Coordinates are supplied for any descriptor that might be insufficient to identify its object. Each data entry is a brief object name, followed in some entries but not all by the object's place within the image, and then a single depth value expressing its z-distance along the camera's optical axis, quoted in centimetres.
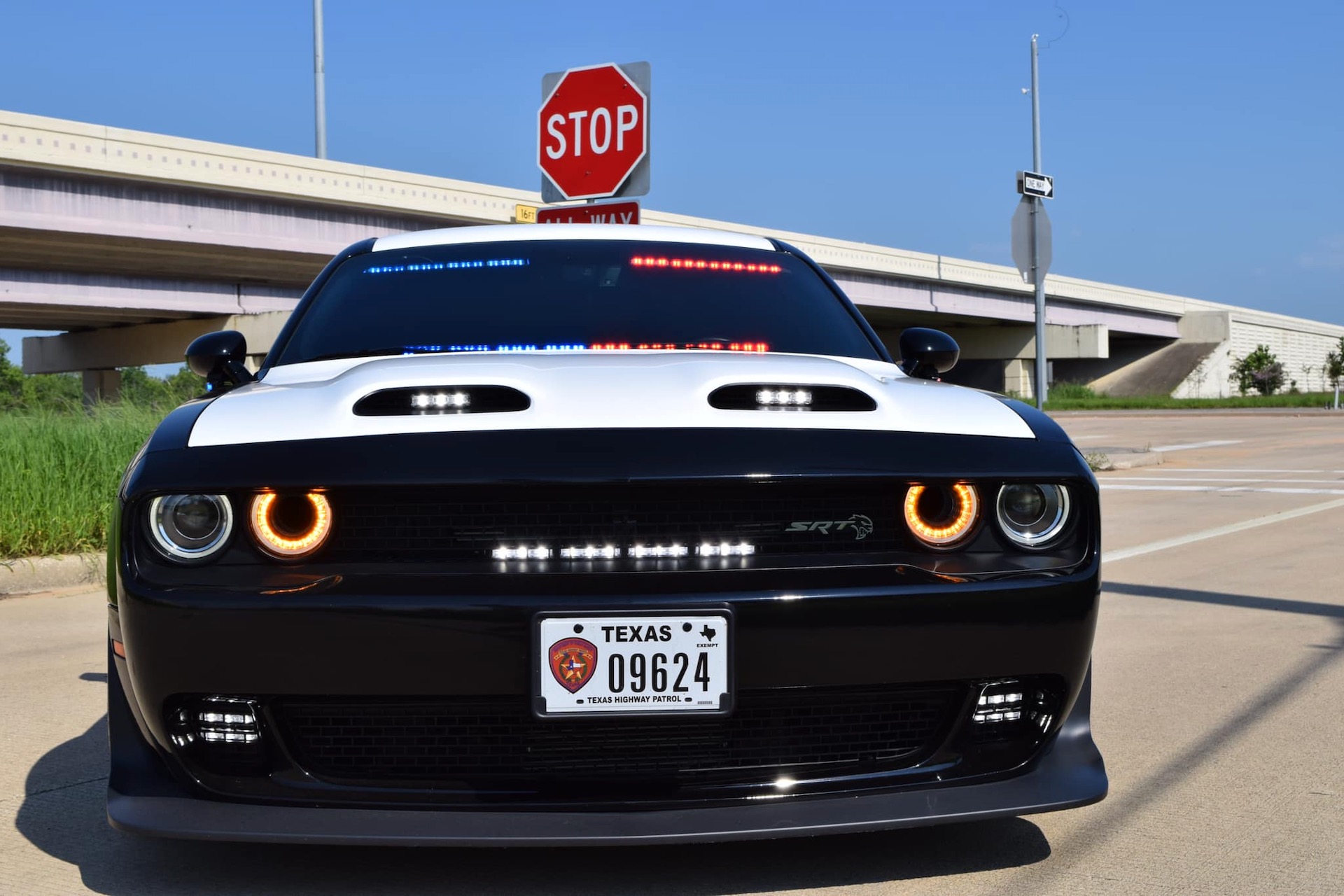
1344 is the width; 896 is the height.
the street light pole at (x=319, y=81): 3828
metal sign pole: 1792
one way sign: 1761
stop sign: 887
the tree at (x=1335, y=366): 7275
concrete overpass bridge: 2848
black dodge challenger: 239
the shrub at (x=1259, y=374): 7200
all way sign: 885
